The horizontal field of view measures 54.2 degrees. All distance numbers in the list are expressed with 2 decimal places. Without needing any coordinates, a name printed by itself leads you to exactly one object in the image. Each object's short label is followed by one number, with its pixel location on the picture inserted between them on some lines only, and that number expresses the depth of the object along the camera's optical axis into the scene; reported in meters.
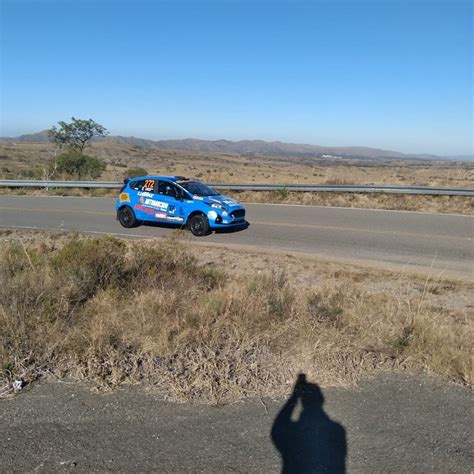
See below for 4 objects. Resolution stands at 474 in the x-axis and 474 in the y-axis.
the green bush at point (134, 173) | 34.47
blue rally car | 13.62
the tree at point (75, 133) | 54.88
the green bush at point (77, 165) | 33.30
